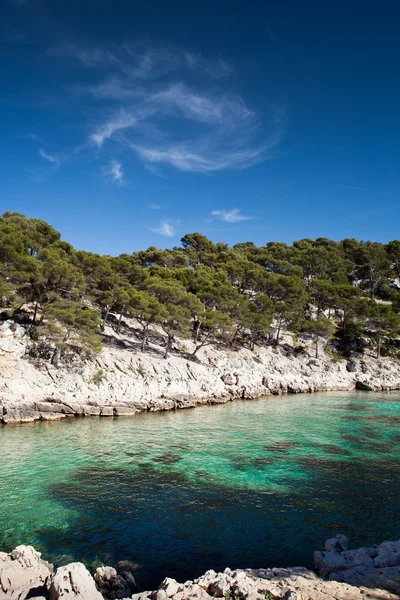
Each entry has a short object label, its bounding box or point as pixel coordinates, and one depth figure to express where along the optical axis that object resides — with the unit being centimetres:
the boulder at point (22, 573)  765
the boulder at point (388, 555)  862
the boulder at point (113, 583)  813
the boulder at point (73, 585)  696
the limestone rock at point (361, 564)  778
